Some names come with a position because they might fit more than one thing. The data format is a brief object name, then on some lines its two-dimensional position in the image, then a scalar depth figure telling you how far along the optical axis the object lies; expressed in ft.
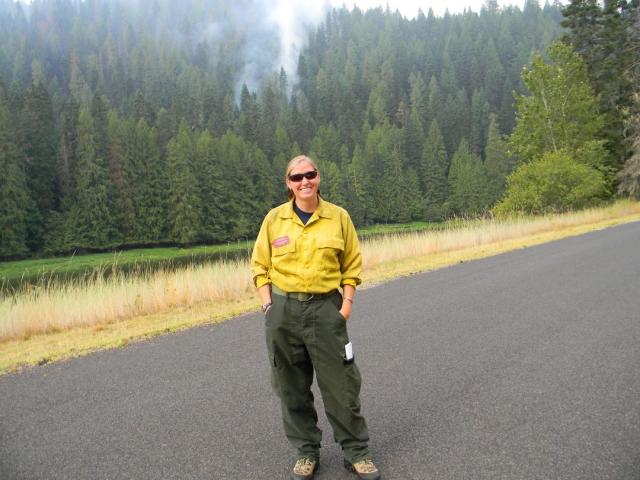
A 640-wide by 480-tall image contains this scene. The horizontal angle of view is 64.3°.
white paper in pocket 10.27
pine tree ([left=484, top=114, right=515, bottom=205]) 276.21
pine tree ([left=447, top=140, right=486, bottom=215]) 270.87
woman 10.24
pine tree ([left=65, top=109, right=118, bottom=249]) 180.60
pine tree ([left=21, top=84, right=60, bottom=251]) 178.70
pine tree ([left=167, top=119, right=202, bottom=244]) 196.24
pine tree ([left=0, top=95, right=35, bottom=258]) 158.10
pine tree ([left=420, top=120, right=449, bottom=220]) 276.68
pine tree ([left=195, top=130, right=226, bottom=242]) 205.87
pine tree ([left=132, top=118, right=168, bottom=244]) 195.27
